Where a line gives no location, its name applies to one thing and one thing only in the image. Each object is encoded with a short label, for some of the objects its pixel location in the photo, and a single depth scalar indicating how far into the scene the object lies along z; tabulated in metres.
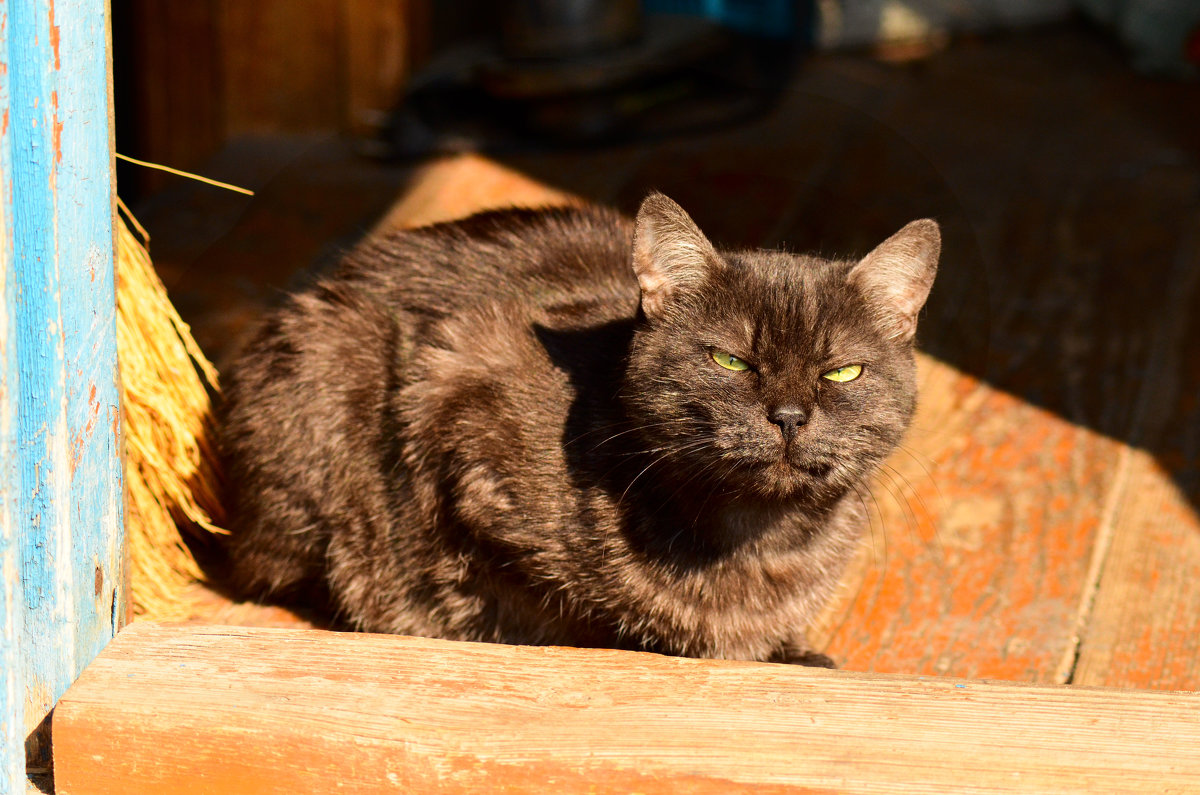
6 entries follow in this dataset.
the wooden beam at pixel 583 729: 1.73
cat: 2.01
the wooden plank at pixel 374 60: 4.63
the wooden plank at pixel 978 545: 2.47
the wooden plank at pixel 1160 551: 2.39
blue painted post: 1.67
